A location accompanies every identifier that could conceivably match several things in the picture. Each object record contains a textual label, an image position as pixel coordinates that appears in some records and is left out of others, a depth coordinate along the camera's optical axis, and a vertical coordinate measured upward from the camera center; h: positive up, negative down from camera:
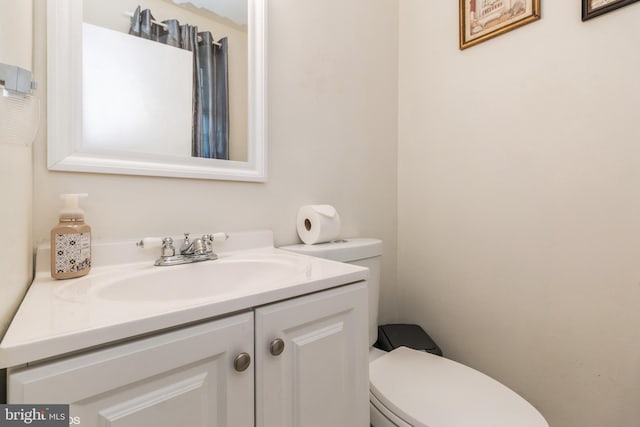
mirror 0.71 +0.27
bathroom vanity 0.37 -0.21
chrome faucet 0.78 -0.11
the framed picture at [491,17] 1.07 +0.77
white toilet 0.75 -0.52
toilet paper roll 1.05 -0.04
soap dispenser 0.63 -0.07
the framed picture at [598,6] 0.87 +0.64
